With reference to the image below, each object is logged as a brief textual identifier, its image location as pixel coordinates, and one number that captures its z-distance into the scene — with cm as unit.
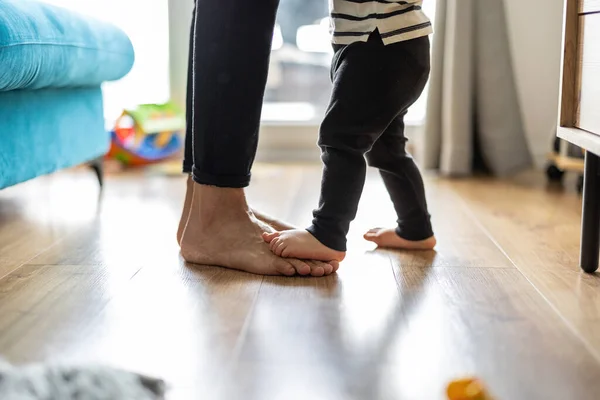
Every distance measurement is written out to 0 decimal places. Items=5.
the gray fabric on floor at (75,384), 72
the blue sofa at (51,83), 140
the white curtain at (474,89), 240
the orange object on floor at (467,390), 70
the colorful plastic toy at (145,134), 262
